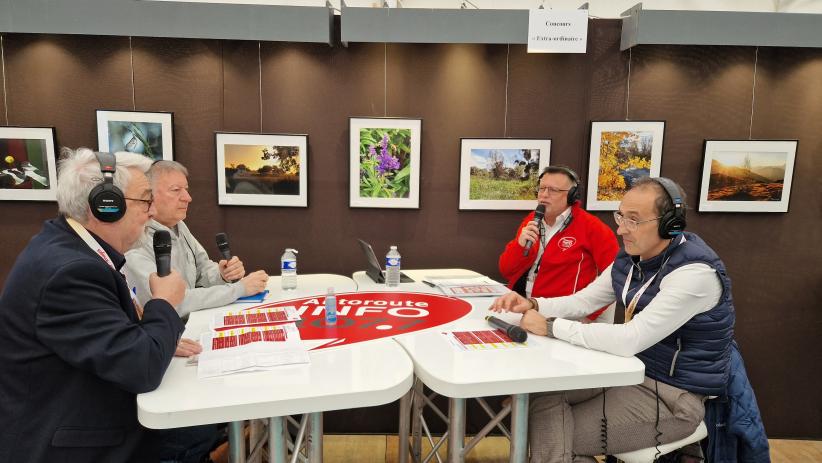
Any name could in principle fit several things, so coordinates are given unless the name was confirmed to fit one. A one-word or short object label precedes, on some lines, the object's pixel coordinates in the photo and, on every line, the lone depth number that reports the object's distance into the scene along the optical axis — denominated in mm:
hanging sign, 3211
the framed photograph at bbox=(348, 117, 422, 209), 3586
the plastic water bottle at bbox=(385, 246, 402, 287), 2830
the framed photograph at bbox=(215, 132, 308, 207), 3555
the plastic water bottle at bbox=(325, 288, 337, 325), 2041
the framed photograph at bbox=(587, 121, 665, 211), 3590
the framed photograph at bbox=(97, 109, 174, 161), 3490
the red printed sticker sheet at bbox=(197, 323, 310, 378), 1515
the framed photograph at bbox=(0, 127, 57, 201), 3469
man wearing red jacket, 2893
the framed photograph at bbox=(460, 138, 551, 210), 3627
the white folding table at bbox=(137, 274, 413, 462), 1271
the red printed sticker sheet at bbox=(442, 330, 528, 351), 1799
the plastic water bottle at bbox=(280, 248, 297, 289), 2727
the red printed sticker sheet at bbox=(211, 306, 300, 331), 2004
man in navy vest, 1763
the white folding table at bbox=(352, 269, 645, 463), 1496
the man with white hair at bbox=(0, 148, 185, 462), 1271
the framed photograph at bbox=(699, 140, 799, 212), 3576
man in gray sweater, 2174
